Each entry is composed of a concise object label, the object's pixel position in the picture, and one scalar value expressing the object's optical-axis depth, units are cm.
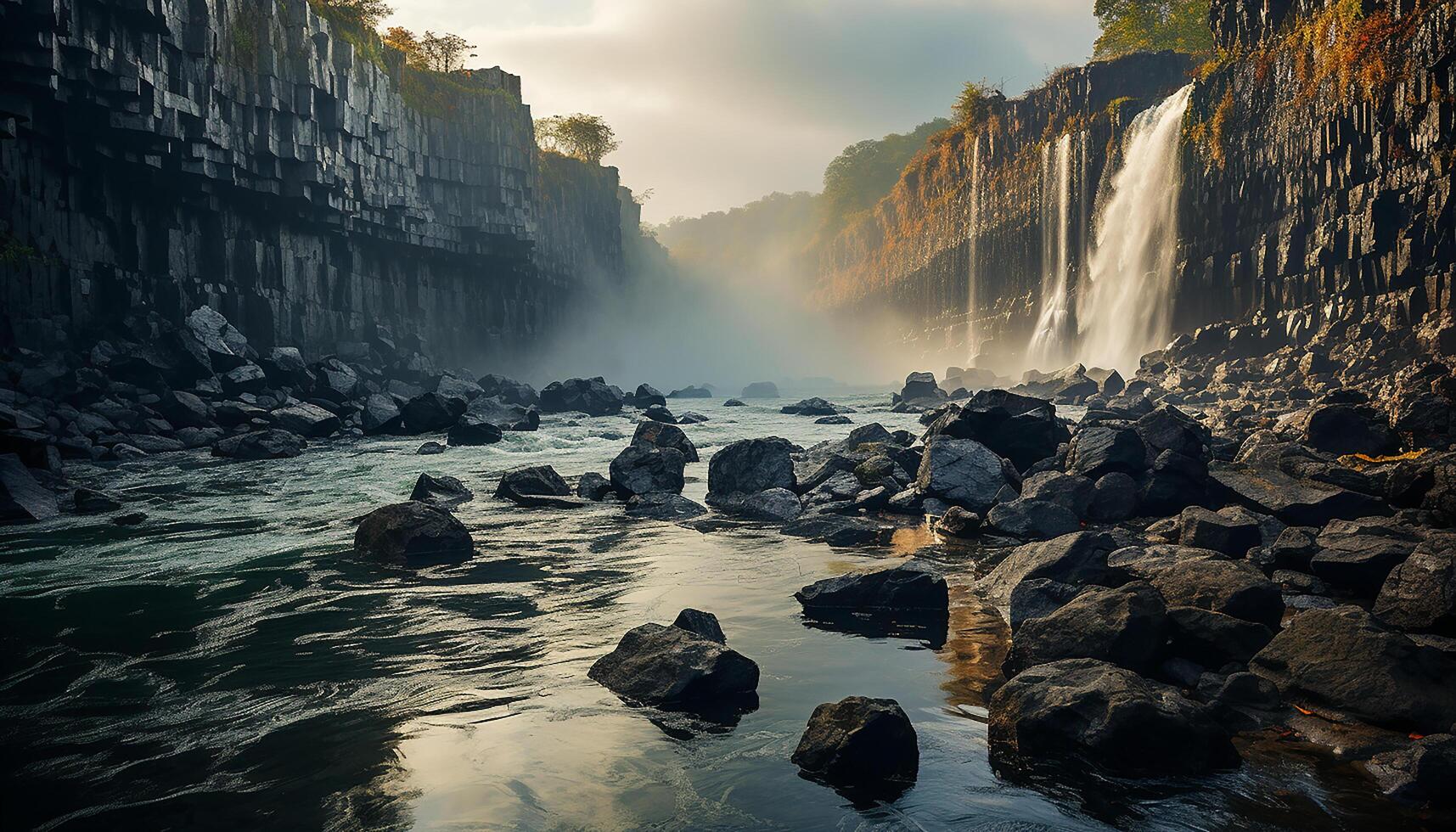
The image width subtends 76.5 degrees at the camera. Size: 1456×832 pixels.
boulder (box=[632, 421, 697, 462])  1617
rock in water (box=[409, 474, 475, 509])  1331
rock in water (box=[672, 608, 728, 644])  612
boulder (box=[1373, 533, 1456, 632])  567
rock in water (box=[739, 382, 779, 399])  6479
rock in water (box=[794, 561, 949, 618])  726
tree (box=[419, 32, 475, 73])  5106
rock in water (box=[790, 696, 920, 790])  427
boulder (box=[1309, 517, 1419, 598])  672
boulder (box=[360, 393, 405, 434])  2525
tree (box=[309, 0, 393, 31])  3716
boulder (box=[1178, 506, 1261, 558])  814
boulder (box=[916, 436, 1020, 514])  1172
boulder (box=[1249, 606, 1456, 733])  462
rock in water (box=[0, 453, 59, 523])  1137
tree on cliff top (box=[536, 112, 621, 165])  6975
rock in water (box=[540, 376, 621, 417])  3797
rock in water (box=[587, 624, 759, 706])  529
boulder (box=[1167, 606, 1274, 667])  550
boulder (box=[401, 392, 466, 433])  2591
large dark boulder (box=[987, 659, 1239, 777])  427
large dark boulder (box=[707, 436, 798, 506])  1335
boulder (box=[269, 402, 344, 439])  2372
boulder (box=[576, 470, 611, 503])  1406
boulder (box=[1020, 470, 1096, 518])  1061
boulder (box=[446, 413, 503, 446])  2384
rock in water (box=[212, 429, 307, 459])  1930
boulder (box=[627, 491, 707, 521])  1232
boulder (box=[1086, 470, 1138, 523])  1049
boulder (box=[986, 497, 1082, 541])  1008
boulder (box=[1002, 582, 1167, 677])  533
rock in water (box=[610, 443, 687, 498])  1367
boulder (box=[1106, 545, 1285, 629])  598
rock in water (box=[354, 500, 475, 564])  946
